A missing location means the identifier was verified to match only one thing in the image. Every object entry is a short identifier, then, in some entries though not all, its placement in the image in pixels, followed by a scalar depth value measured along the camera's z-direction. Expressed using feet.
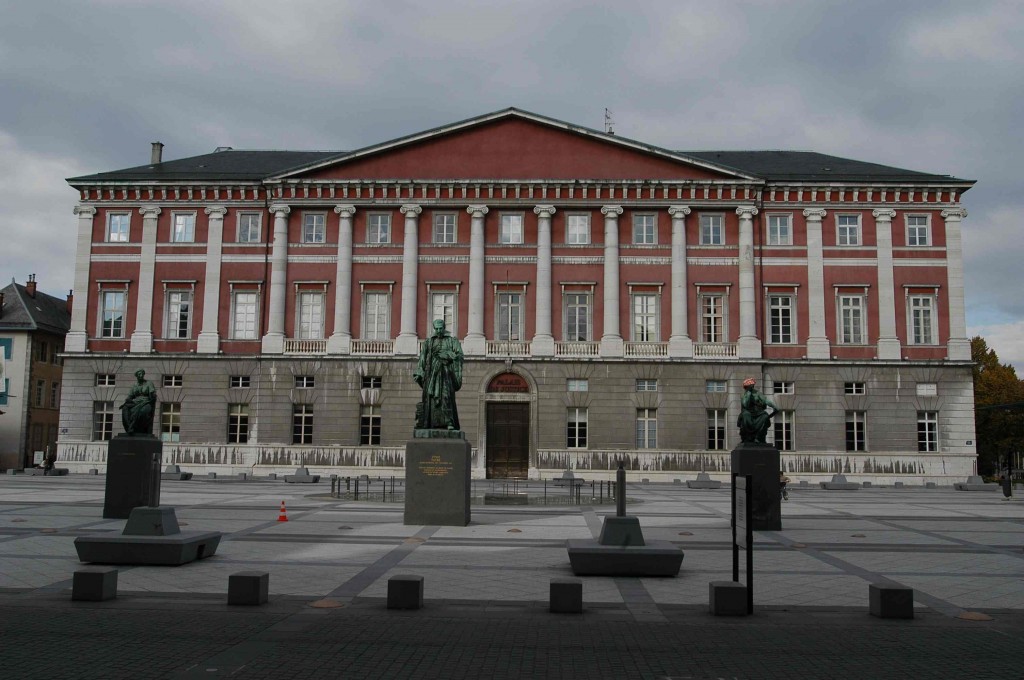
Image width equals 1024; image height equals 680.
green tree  247.29
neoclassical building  163.53
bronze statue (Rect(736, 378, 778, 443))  80.74
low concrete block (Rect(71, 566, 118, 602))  43.32
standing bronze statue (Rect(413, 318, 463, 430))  80.02
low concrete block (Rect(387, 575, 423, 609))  42.86
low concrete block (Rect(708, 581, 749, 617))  42.24
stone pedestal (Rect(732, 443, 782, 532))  77.71
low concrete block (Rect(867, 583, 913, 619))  42.09
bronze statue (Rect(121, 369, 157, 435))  81.00
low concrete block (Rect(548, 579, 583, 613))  42.37
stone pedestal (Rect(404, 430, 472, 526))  76.95
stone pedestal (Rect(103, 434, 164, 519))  79.41
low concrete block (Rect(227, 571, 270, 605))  43.24
